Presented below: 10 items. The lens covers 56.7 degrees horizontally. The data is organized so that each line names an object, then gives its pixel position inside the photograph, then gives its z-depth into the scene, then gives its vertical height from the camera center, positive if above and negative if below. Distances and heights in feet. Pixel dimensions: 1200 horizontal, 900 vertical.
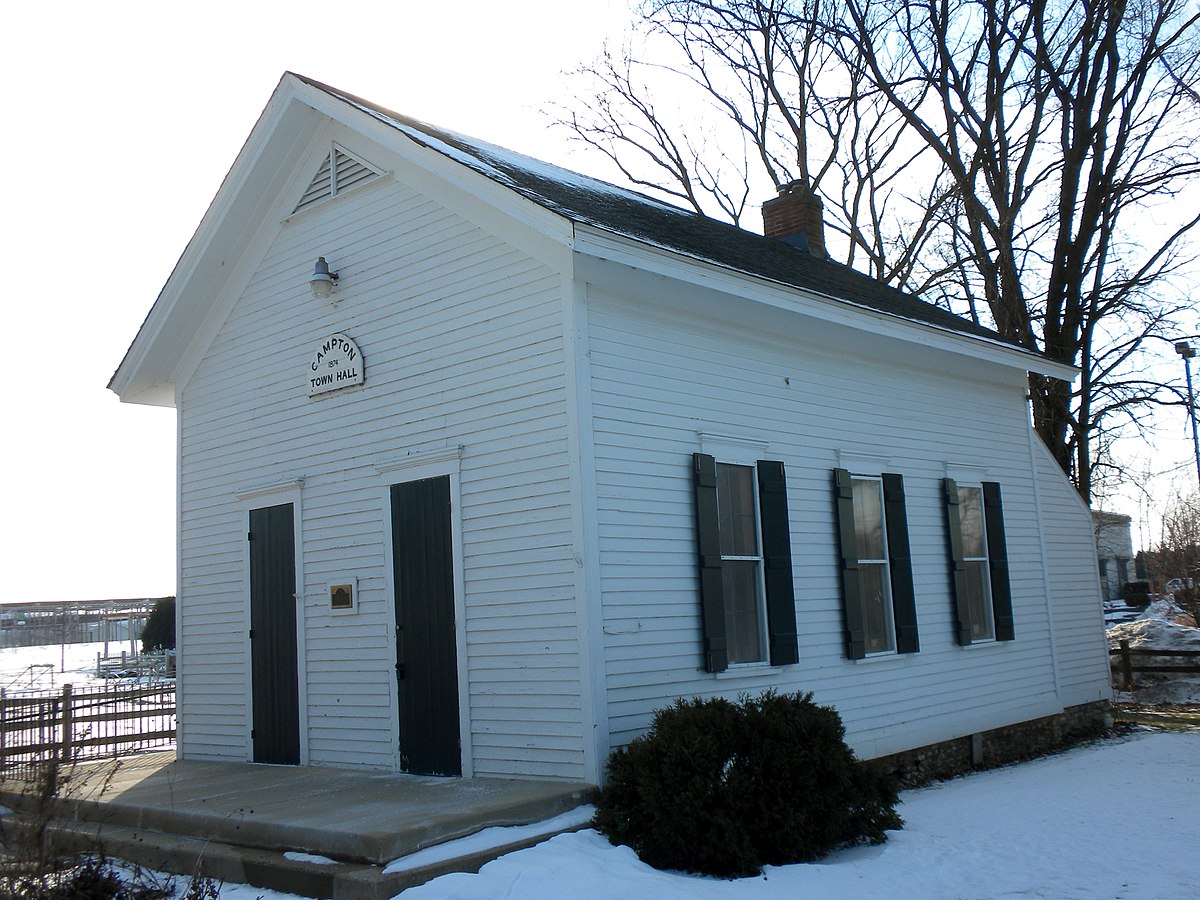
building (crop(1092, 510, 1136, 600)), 160.58 +1.47
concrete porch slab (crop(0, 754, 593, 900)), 22.20 -4.85
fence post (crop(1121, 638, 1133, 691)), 63.57 -5.67
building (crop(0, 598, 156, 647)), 136.87 -0.24
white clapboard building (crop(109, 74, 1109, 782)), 28.91 +3.67
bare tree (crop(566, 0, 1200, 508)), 70.59 +26.37
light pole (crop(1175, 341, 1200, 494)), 67.72 +12.98
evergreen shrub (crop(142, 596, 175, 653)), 106.83 -1.48
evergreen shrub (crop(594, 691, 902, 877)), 23.81 -4.52
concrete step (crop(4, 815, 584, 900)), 21.22 -5.33
